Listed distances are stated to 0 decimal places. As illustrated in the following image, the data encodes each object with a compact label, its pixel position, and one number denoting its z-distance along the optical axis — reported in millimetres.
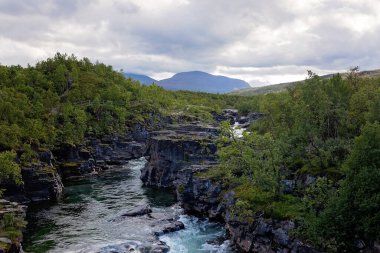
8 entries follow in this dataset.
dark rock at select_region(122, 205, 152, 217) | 76975
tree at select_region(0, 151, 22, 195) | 73938
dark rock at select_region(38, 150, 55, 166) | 100088
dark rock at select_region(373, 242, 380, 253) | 43062
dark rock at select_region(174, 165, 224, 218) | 74688
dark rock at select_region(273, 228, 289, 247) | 51166
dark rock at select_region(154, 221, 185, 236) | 67575
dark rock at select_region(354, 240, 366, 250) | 44906
